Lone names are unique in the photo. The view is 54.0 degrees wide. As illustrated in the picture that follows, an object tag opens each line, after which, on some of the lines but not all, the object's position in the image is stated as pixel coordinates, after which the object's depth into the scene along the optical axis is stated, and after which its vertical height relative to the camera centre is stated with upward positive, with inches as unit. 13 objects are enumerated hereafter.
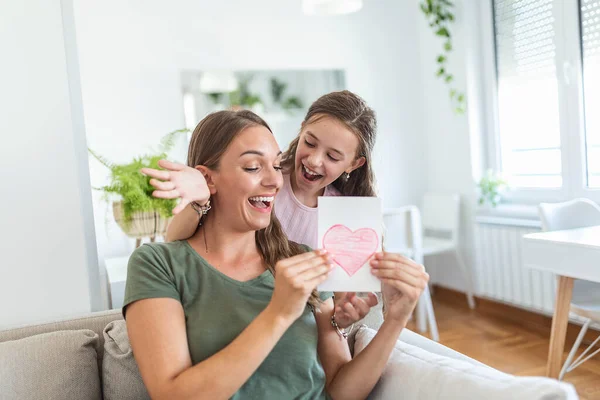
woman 41.5 -10.4
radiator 134.9 -30.0
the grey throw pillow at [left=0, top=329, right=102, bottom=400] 52.6 -16.9
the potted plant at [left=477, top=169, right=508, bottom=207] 148.4 -9.0
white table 83.8 -17.1
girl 69.1 +0.2
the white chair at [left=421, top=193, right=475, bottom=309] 157.2 -19.7
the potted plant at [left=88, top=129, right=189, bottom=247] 84.4 -4.2
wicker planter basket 89.9 -7.5
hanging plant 159.0 +33.3
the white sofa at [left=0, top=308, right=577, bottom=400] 46.8 -17.6
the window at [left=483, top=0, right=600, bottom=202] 128.0 +11.9
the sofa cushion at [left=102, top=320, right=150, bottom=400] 56.6 -18.9
